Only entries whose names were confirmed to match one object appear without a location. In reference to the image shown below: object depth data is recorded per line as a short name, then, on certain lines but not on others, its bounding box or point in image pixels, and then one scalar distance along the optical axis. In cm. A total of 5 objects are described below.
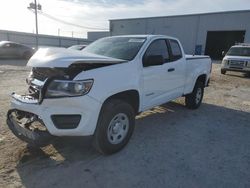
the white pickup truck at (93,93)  247
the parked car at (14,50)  1474
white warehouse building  2438
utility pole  2514
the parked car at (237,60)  1108
